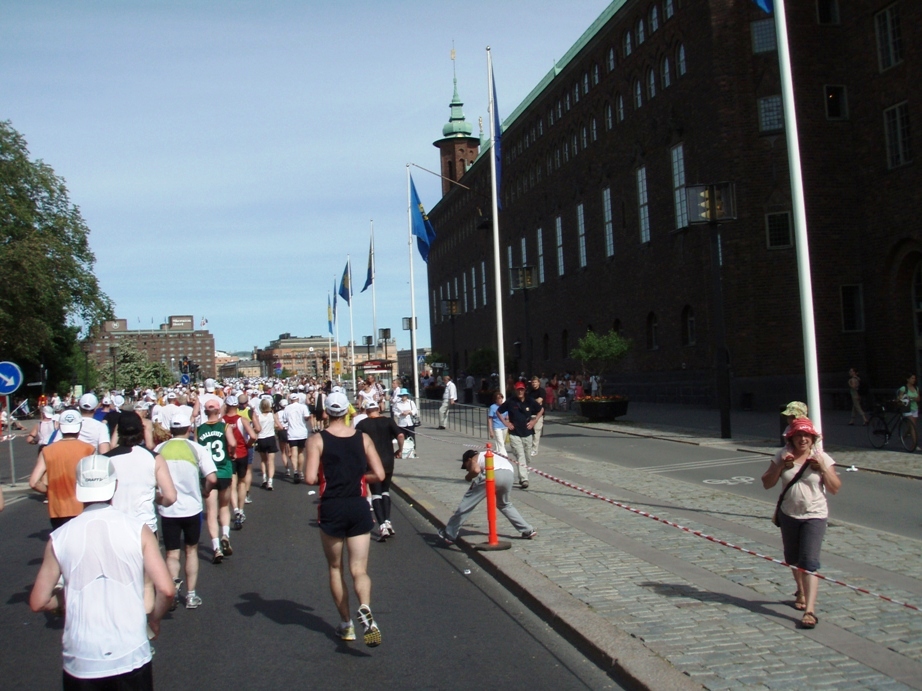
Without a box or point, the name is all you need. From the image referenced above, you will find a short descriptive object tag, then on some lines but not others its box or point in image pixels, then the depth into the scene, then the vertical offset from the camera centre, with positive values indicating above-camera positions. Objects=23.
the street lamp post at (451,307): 53.34 +4.60
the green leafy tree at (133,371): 123.68 +4.47
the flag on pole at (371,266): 43.53 +5.79
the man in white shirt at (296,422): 17.92 -0.48
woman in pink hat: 6.68 -0.87
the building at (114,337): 178.10 +13.51
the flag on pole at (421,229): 28.09 +4.78
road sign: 21.58 +0.76
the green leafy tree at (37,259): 48.12 +7.81
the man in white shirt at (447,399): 33.66 -0.34
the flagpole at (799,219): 12.70 +2.27
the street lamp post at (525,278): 37.16 +4.23
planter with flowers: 32.72 -0.86
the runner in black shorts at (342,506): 6.82 -0.80
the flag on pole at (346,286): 51.12 +5.86
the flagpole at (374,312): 50.94 +4.43
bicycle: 18.97 -1.24
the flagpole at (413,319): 37.72 +3.02
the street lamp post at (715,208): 24.19 +4.27
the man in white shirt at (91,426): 11.70 -0.25
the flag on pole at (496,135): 21.61 +5.78
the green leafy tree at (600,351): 34.22 +1.13
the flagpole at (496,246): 21.06 +3.21
